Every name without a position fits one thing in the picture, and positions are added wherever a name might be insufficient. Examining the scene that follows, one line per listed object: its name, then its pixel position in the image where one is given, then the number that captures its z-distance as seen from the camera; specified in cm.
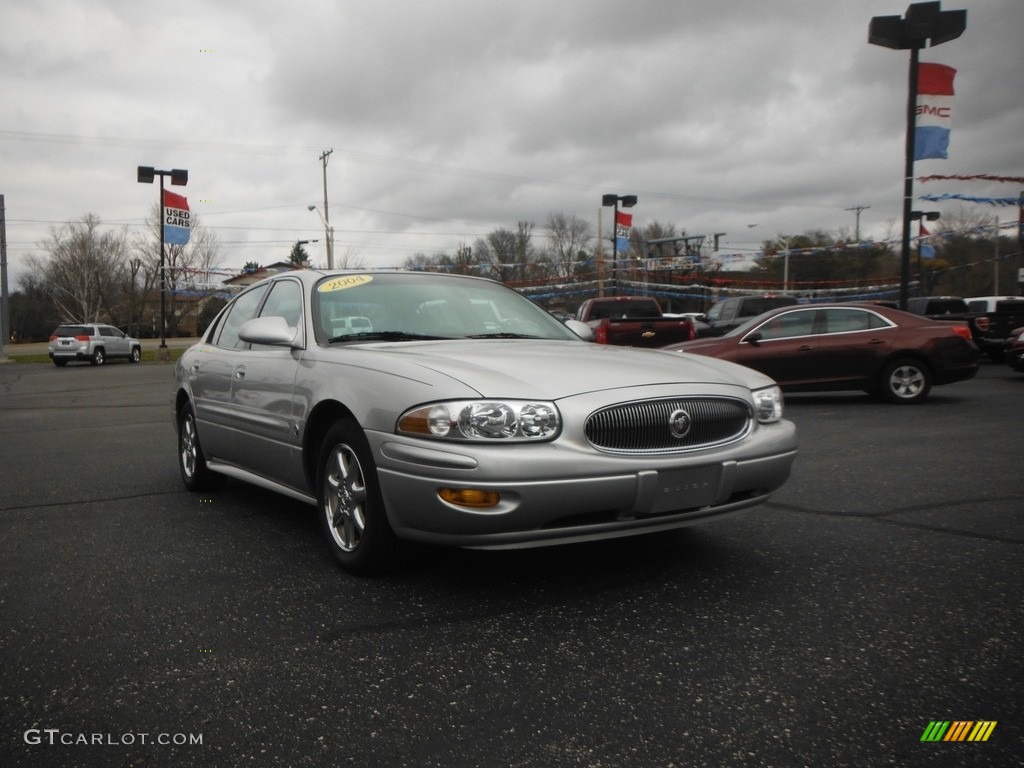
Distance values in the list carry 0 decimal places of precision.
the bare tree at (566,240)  7481
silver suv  3194
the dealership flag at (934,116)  1664
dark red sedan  1132
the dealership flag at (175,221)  2981
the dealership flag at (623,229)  3562
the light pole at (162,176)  3238
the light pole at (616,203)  3509
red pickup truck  1566
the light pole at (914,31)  1653
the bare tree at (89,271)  6775
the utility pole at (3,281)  3825
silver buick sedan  329
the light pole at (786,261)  4741
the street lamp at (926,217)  1825
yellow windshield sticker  480
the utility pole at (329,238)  4301
